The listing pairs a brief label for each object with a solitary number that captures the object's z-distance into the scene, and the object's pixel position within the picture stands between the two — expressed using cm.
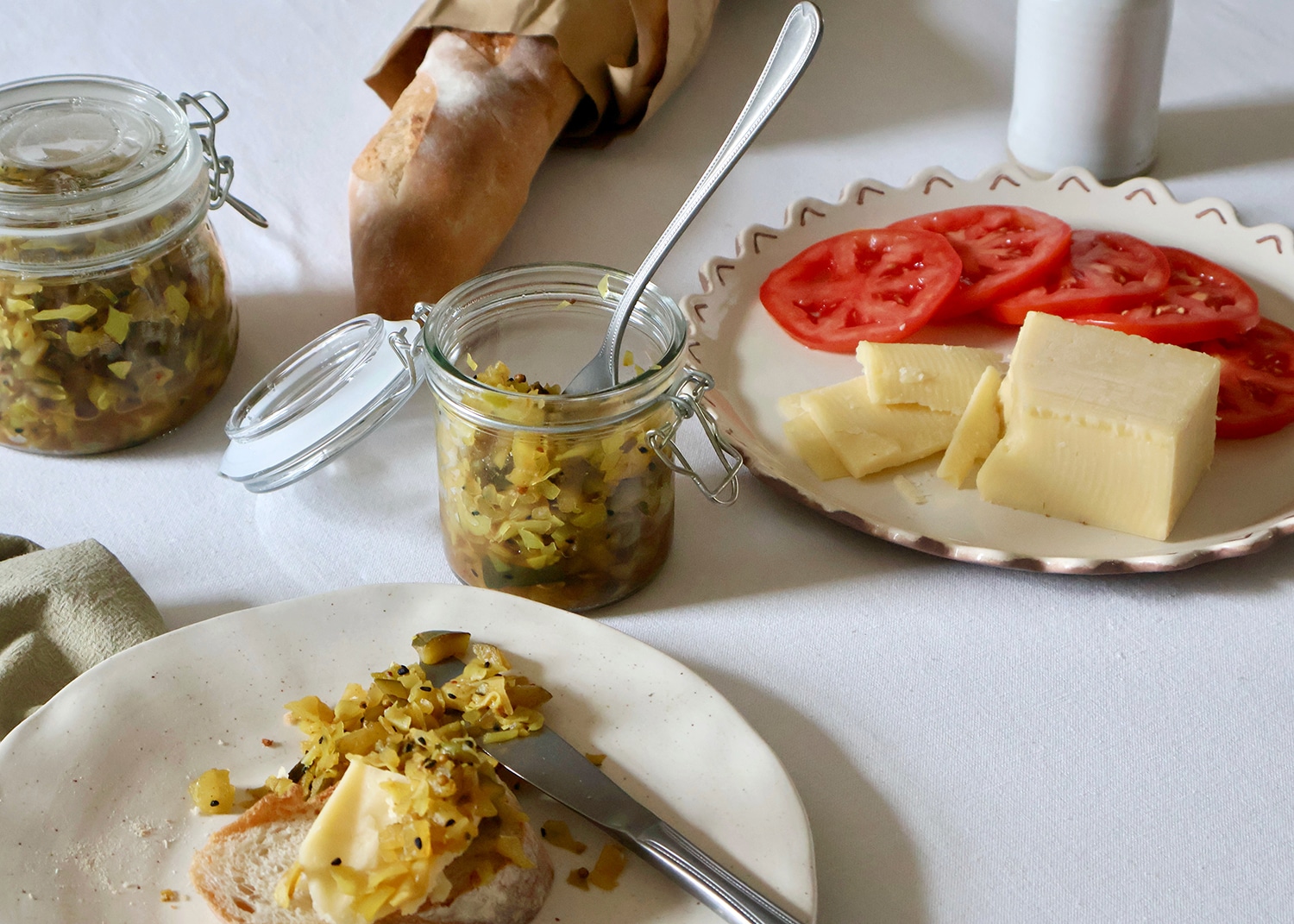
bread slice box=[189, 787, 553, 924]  86
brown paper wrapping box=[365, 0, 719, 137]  117
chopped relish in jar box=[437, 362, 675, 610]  94
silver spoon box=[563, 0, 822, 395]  96
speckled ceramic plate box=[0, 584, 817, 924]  88
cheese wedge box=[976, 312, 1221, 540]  98
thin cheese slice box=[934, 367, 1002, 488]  101
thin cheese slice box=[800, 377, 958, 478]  102
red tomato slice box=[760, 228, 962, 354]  108
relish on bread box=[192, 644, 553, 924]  85
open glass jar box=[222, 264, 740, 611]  94
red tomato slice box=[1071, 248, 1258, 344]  106
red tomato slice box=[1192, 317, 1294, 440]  102
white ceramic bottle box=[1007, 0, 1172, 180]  114
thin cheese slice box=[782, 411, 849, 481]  102
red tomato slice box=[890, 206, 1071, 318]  109
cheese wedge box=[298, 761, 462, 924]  85
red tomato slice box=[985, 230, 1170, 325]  108
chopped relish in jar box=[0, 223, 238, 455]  99
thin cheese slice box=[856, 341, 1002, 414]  102
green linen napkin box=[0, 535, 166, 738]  95
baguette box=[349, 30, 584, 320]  109
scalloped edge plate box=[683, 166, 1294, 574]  99
